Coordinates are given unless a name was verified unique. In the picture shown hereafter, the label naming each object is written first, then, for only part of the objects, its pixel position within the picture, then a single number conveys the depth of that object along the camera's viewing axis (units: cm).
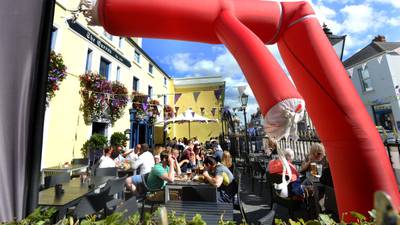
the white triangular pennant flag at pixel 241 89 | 866
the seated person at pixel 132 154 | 718
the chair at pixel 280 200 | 401
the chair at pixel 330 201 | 333
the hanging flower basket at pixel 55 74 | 733
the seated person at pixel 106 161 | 602
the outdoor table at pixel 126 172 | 621
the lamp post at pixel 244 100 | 851
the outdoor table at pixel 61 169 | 668
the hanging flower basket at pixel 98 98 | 933
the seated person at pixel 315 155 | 505
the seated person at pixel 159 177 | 450
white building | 1603
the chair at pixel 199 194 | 360
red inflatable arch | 183
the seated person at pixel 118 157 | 758
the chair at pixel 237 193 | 406
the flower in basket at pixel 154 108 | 1453
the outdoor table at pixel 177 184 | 442
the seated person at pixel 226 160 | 491
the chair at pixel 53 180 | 448
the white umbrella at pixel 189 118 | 1171
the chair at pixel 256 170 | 665
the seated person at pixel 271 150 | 747
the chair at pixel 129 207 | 248
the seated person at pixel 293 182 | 405
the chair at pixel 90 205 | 295
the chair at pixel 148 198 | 447
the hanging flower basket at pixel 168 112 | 1806
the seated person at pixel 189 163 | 745
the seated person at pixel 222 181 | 395
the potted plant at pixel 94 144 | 918
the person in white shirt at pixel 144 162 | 582
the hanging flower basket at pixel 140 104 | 1273
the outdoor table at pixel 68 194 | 313
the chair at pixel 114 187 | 351
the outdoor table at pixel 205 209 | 278
